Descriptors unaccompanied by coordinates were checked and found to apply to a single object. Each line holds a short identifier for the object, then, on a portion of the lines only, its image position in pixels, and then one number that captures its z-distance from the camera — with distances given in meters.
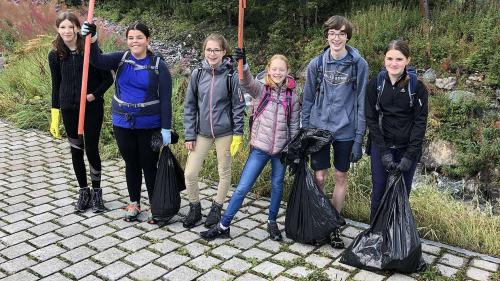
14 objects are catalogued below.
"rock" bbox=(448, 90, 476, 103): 8.48
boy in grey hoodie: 4.25
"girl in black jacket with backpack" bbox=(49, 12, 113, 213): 4.82
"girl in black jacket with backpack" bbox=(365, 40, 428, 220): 4.03
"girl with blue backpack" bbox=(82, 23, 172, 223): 4.59
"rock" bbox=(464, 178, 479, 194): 7.42
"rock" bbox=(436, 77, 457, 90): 9.01
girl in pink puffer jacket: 4.39
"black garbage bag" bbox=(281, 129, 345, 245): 4.40
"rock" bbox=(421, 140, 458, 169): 7.95
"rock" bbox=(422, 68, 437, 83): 9.20
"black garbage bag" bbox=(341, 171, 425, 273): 3.98
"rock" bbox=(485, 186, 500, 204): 7.12
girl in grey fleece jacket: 4.50
